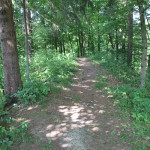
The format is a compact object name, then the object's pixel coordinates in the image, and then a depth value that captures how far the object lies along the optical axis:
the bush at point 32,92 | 4.61
